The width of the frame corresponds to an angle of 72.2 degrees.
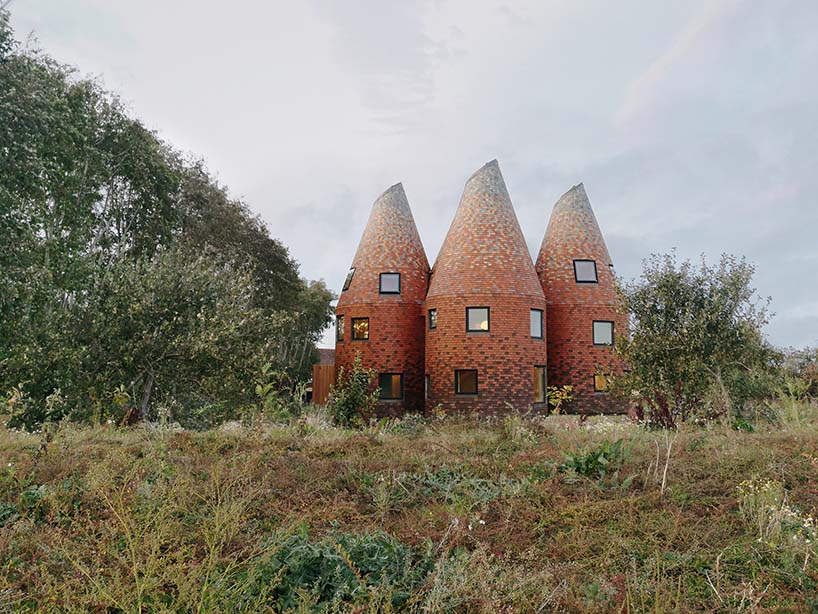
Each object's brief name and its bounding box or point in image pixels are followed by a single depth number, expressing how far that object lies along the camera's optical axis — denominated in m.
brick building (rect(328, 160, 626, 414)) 19.33
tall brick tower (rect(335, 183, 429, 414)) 21.22
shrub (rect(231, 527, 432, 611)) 3.50
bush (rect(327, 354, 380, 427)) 17.86
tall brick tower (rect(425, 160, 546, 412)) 19.09
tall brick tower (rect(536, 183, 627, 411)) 21.42
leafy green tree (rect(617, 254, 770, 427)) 11.96
